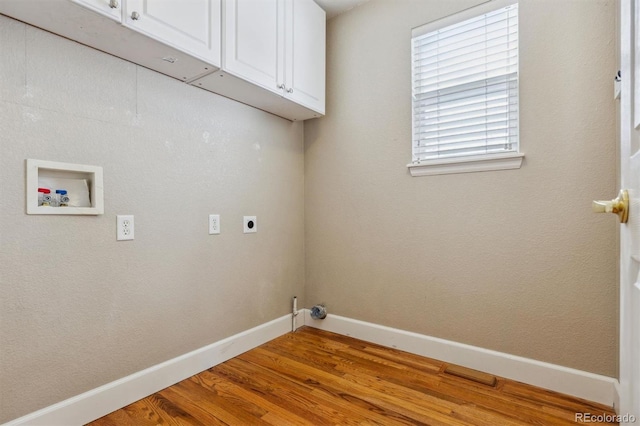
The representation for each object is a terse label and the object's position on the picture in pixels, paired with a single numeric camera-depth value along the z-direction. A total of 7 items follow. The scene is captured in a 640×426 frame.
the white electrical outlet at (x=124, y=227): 1.61
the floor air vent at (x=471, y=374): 1.83
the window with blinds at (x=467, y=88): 1.88
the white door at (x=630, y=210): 0.57
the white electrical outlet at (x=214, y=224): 2.04
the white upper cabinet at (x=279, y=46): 1.81
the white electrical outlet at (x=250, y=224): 2.26
